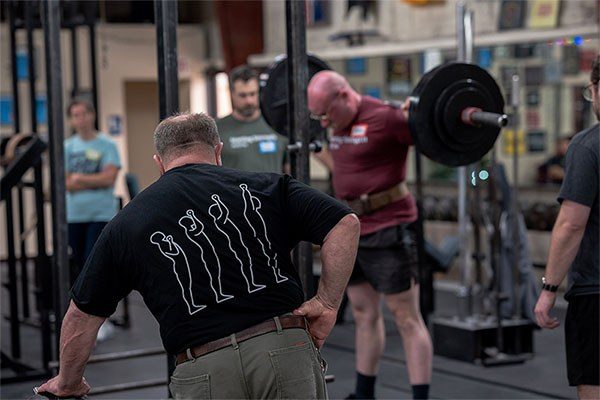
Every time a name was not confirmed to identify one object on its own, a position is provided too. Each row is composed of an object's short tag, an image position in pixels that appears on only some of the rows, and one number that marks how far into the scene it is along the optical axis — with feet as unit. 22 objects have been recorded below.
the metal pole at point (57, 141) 14.37
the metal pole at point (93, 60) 22.80
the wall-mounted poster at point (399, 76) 28.22
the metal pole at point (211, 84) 38.81
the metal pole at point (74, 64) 23.68
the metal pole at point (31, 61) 20.15
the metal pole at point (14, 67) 21.54
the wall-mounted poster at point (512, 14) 25.58
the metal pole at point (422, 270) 19.59
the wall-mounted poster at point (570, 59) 24.82
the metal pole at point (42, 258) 18.17
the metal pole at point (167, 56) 12.66
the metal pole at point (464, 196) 18.52
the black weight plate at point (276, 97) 14.75
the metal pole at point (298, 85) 12.78
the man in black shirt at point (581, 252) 10.39
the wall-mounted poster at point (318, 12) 32.76
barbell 13.44
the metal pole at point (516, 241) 19.25
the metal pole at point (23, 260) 20.06
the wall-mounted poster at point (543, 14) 24.72
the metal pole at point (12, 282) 18.35
